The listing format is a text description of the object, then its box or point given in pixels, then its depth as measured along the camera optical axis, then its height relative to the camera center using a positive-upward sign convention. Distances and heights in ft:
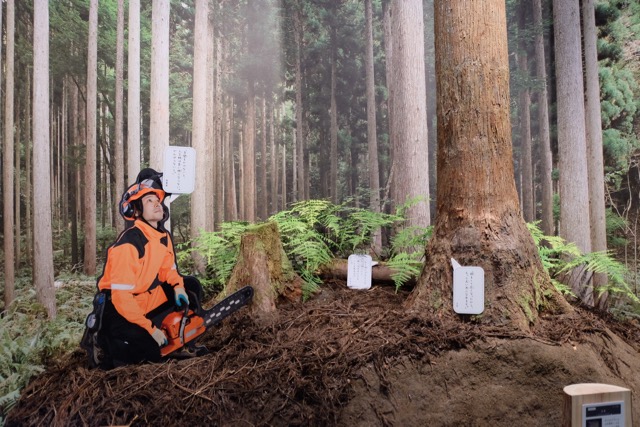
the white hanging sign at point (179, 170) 8.43 +1.33
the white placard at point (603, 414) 5.37 -2.80
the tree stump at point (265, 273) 9.25 -1.18
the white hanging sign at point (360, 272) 10.92 -1.37
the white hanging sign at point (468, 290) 7.91 -1.42
